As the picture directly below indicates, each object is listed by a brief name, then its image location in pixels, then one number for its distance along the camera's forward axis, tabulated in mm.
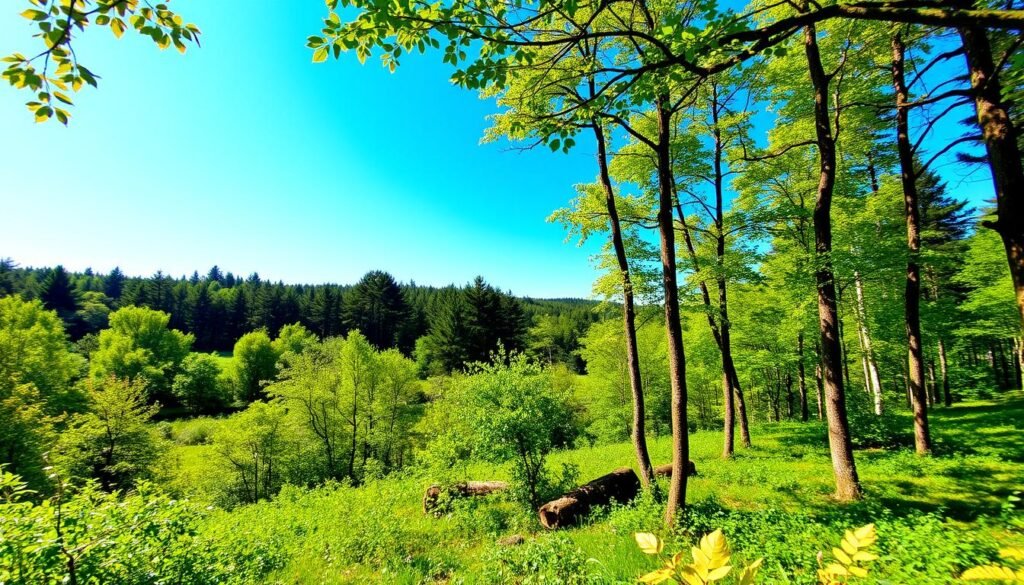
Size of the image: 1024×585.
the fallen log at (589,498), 9195
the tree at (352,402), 26391
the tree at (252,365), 50719
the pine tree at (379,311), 71438
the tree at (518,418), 10320
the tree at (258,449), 23516
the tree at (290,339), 54281
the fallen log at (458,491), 11773
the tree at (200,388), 47494
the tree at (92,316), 74250
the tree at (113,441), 19062
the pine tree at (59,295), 76750
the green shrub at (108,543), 3492
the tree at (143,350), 43156
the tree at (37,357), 18047
